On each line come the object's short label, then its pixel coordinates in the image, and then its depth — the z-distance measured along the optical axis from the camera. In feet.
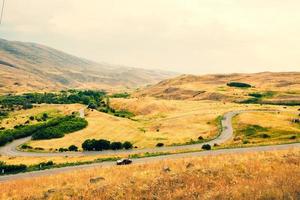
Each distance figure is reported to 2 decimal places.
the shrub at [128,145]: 363.56
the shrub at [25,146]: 417.22
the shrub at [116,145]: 366.26
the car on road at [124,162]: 221.87
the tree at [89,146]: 371.80
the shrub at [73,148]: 377.81
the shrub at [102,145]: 370.73
